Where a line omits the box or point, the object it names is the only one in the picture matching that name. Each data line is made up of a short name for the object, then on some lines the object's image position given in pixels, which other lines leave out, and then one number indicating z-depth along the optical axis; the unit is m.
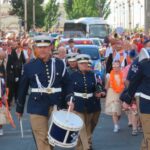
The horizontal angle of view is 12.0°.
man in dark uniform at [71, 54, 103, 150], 10.88
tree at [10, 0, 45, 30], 85.62
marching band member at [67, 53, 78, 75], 11.33
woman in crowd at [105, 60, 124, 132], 13.72
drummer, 8.70
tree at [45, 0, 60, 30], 99.56
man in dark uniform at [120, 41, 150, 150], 8.61
